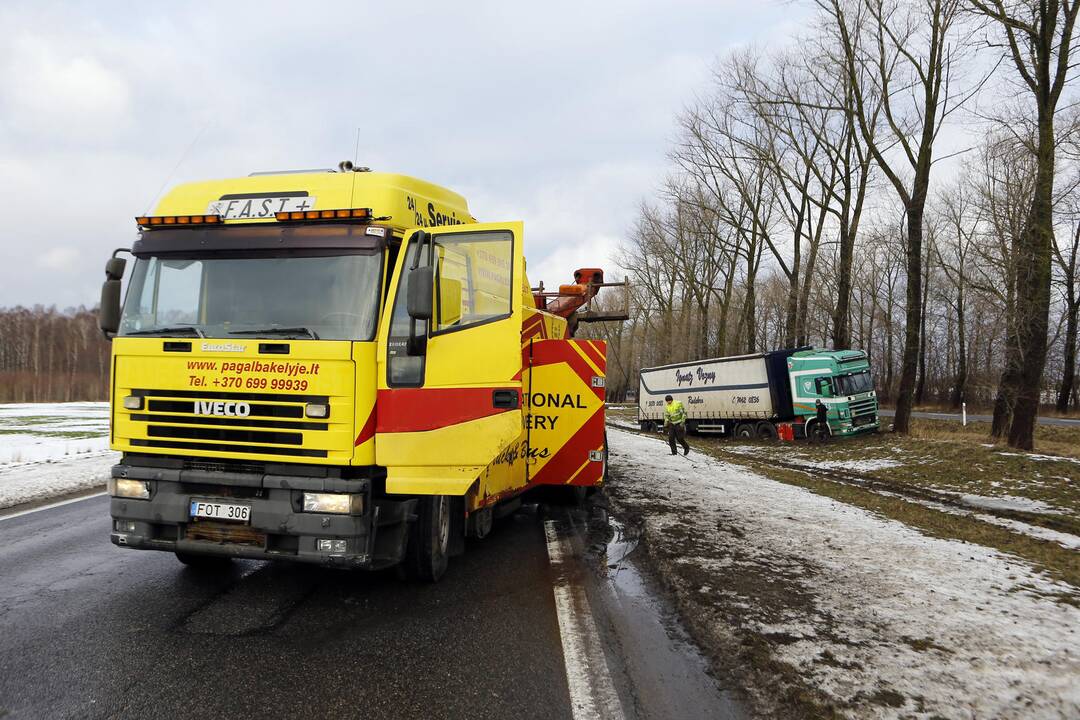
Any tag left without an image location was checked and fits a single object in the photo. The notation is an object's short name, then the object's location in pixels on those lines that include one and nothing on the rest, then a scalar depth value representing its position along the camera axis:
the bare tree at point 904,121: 19.20
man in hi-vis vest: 18.20
